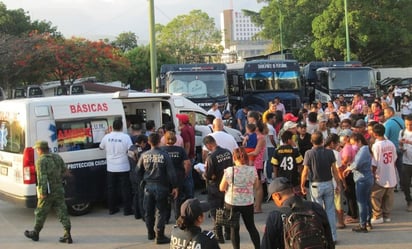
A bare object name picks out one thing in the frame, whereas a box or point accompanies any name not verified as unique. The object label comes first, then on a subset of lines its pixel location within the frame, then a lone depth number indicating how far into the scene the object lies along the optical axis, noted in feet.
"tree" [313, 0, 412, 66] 126.52
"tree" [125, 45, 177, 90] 188.55
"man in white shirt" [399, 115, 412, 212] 28.32
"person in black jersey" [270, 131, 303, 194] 25.35
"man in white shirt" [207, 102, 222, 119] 48.91
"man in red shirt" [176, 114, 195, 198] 32.09
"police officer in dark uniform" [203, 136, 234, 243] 23.31
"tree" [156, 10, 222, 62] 264.11
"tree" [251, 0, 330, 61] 137.80
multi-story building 428.11
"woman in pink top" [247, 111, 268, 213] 29.58
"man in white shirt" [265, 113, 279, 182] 33.88
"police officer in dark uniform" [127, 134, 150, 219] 28.76
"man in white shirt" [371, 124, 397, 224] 25.70
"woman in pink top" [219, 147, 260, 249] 21.20
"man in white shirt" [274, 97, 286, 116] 49.93
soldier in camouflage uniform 24.57
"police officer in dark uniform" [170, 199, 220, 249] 12.17
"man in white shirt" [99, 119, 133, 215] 29.73
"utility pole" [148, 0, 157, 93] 50.78
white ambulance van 28.12
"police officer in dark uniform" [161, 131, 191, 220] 25.57
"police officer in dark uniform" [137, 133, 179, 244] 24.07
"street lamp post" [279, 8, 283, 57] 133.77
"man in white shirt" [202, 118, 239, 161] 27.56
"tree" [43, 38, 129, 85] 109.40
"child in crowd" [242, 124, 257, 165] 30.04
